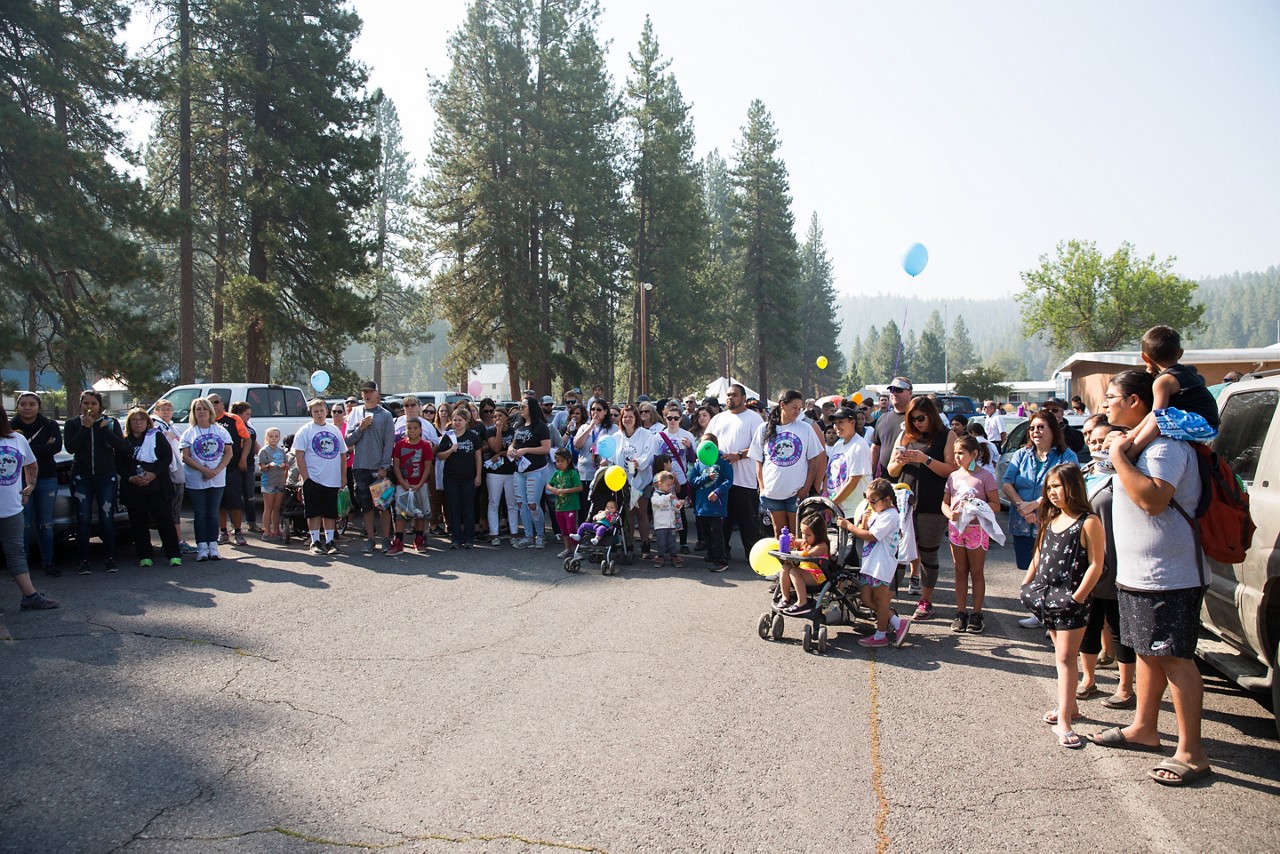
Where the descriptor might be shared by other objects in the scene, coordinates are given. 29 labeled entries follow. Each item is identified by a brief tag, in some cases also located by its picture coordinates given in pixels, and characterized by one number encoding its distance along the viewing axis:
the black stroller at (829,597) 6.28
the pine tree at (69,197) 18.03
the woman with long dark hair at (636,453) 10.20
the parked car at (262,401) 15.27
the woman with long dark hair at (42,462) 8.61
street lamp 34.75
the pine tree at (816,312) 85.38
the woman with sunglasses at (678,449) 10.31
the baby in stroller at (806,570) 6.29
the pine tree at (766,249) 55.94
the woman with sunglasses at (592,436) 10.77
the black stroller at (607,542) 9.41
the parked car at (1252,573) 4.32
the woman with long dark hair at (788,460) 8.32
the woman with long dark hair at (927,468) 7.07
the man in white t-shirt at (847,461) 7.89
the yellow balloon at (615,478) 9.55
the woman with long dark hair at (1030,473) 7.61
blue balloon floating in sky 14.80
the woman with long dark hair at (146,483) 9.27
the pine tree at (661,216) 45.38
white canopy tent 35.66
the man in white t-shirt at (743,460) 9.37
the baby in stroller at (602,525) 9.48
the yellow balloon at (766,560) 6.53
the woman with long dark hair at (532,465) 11.00
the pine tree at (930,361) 123.81
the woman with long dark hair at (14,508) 7.03
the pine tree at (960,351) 158.62
